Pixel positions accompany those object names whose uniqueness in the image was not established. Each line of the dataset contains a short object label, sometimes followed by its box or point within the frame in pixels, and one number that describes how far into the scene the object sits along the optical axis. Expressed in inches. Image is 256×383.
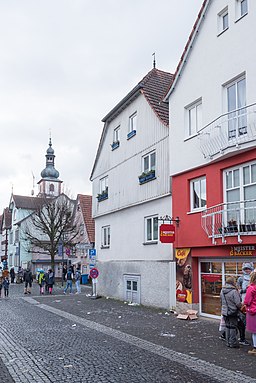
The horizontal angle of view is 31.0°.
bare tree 1620.9
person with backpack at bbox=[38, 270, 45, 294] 1144.3
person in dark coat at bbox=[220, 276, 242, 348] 413.7
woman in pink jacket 386.9
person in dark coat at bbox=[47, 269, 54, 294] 1138.0
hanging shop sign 667.4
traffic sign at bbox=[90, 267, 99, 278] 909.3
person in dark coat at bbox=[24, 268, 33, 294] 1144.8
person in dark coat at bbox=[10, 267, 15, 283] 1760.7
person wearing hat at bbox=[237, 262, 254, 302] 472.1
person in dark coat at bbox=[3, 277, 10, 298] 1039.6
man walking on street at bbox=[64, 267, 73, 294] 1111.0
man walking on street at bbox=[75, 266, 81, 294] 1111.8
